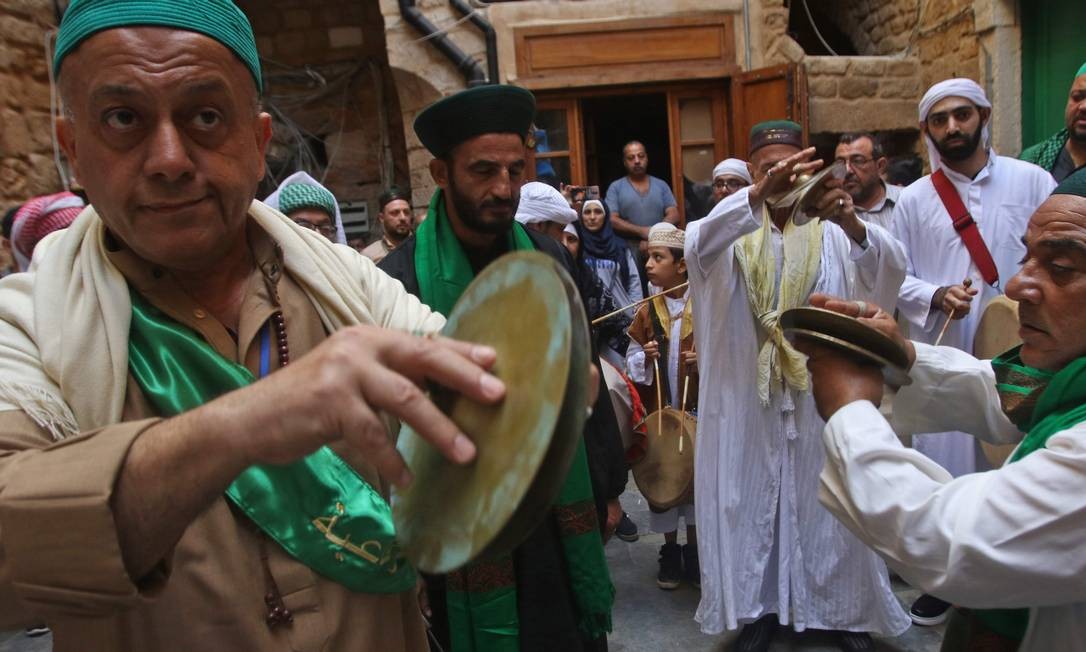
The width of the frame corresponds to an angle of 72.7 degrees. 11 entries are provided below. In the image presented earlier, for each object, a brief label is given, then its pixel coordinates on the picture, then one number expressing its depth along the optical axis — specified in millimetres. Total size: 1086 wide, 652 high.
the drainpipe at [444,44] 8391
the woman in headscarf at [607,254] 6426
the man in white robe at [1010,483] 1303
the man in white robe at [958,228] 3793
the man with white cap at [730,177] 5523
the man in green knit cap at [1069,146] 4004
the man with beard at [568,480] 2203
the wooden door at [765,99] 8281
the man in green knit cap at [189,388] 802
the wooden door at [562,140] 8906
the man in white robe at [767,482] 3408
